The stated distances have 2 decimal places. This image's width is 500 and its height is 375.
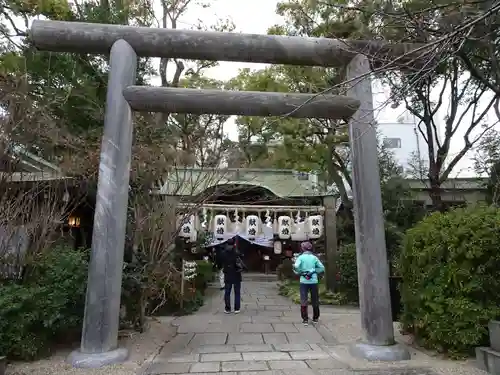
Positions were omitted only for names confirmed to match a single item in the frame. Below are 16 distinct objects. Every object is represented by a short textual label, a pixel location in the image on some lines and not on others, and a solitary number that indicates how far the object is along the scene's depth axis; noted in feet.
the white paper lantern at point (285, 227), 36.39
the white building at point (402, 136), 85.10
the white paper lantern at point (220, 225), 35.78
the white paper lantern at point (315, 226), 36.37
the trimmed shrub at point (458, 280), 15.88
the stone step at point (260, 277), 54.42
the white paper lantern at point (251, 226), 36.60
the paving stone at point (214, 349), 18.47
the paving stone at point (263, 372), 15.14
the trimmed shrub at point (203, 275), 36.91
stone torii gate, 16.89
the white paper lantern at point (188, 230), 32.27
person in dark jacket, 28.84
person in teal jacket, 24.72
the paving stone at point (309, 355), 17.38
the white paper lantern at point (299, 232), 36.65
